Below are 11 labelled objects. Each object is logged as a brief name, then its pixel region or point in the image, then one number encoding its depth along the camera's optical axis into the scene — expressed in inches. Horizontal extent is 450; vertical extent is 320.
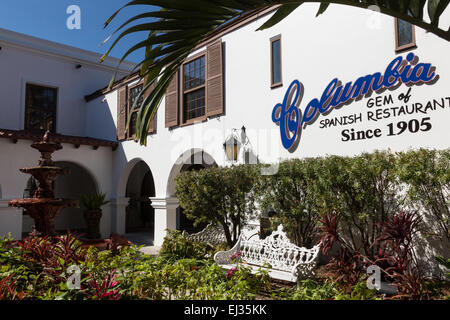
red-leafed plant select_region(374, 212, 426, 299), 151.9
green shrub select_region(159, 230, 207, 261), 265.0
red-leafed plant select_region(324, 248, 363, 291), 170.4
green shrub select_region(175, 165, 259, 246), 277.3
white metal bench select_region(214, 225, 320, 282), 196.1
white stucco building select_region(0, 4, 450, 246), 215.5
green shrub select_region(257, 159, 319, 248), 230.9
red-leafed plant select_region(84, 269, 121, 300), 95.6
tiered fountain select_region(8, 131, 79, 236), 246.2
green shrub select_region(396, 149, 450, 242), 182.3
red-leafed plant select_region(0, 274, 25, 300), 97.1
